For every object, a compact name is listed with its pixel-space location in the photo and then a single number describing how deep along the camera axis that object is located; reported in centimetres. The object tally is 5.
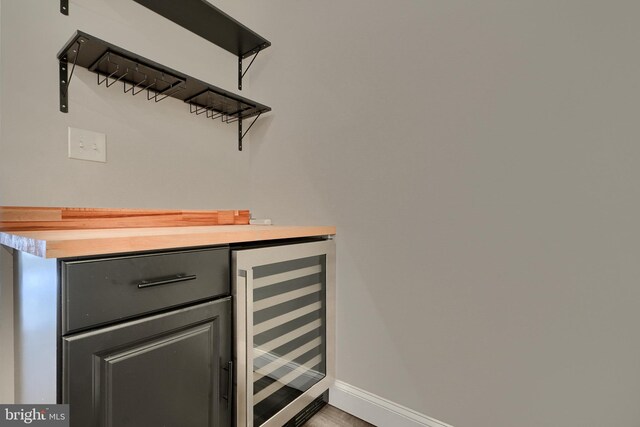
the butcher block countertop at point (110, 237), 65
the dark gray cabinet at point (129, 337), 67
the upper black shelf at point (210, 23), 137
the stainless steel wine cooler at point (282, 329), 101
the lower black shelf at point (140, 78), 106
